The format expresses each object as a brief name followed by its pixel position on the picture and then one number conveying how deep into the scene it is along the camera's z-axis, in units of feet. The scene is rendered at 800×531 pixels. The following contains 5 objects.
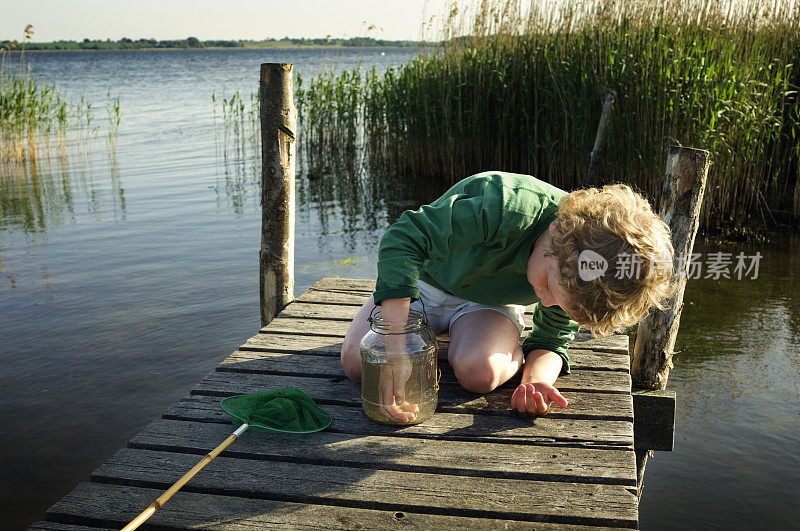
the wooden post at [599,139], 22.17
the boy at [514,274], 6.56
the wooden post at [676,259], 10.84
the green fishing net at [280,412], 7.97
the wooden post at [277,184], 13.19
